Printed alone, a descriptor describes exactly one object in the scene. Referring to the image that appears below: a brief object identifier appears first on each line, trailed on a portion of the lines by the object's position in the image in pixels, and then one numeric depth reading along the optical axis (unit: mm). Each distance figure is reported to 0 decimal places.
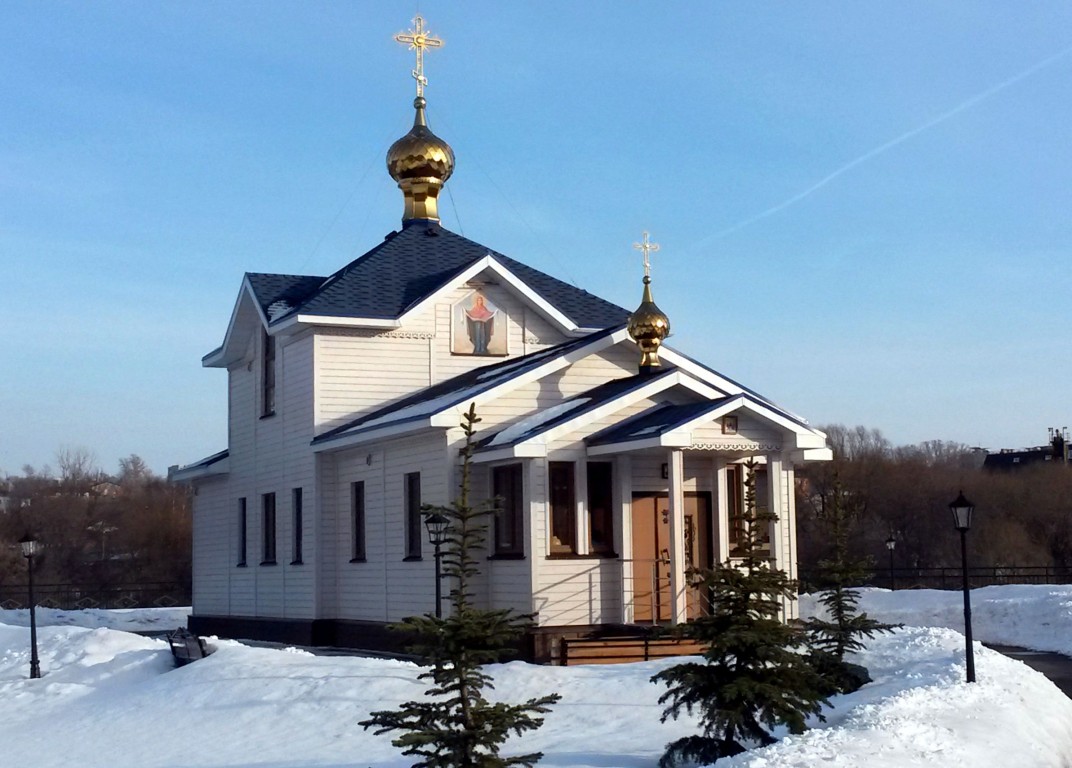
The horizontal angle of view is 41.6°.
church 20828
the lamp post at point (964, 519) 15830
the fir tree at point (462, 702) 10547
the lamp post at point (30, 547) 24403
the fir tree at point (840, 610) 15341
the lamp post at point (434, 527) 18506
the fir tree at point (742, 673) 11773
